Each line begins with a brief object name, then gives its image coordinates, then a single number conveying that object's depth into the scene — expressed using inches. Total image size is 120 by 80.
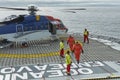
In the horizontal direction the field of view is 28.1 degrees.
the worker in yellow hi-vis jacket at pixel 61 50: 590.8
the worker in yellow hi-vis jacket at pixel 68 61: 451.9
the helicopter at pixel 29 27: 730.2
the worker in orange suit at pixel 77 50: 521.7
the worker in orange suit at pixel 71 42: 660.1
